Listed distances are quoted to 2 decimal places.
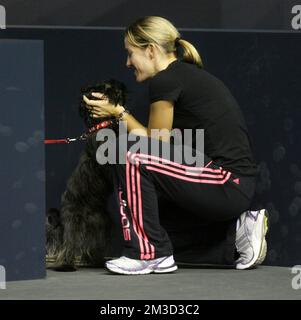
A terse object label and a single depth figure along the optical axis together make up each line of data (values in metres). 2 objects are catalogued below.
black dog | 9.25
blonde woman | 8.63
